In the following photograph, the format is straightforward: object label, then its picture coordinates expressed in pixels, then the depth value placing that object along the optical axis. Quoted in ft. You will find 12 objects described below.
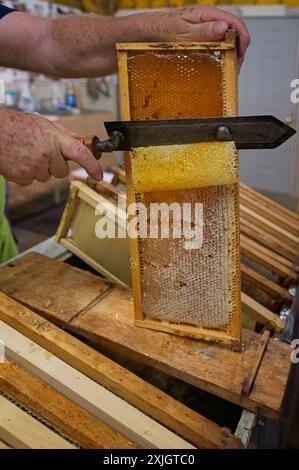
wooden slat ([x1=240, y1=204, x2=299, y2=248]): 5.66
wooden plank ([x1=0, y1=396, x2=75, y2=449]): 2.46
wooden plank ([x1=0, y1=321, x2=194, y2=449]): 2.63
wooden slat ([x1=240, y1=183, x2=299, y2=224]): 6.43
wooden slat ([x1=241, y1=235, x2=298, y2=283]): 4.76
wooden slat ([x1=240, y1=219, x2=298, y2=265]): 5.26
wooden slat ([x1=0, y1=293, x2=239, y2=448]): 2.70
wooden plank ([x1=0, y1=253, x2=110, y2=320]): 3.69
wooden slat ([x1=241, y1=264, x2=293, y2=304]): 4.38
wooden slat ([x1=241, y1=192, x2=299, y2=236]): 6.00
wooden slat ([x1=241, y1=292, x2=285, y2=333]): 3.96
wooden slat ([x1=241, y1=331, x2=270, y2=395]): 2.96
